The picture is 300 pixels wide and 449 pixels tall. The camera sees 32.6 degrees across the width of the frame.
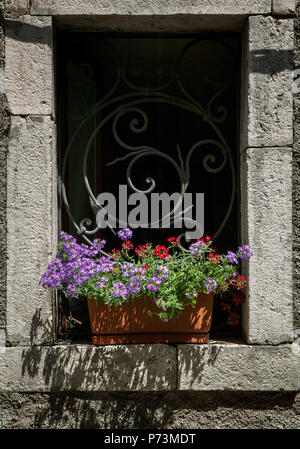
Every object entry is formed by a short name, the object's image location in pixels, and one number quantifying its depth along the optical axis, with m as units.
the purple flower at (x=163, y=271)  2.70
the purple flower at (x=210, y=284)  2.74
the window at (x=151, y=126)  3.18
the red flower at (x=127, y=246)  2.90
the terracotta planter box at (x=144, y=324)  2.82
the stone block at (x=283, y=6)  2.87
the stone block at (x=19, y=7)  2.87
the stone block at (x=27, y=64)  2.87
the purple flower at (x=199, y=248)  2.85
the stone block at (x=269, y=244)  2.85
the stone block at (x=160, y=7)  2.87
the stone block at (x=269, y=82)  2.88
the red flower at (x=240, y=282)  2.84
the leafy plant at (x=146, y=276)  2.70
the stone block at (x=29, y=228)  2.84
